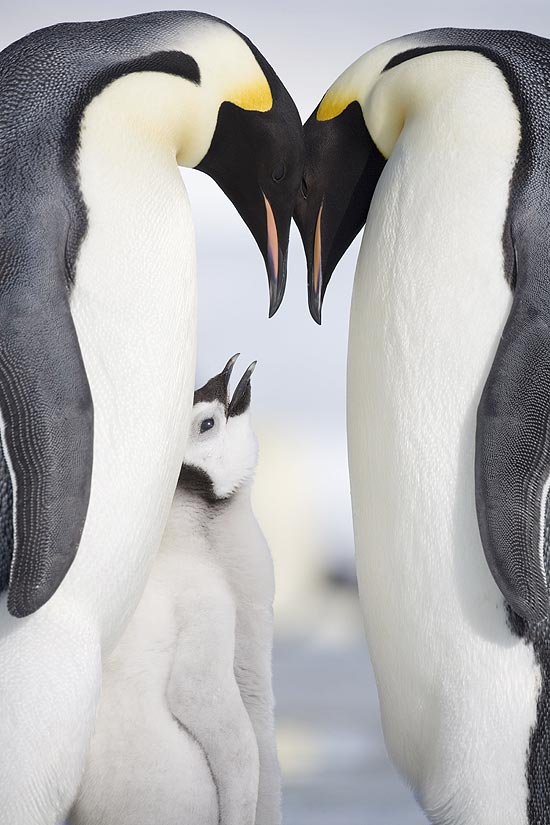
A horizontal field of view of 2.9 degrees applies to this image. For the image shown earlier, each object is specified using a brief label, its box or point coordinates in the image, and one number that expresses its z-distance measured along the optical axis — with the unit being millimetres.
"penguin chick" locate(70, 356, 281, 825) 9817
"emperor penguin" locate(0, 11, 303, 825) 9633
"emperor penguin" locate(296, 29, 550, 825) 9675
